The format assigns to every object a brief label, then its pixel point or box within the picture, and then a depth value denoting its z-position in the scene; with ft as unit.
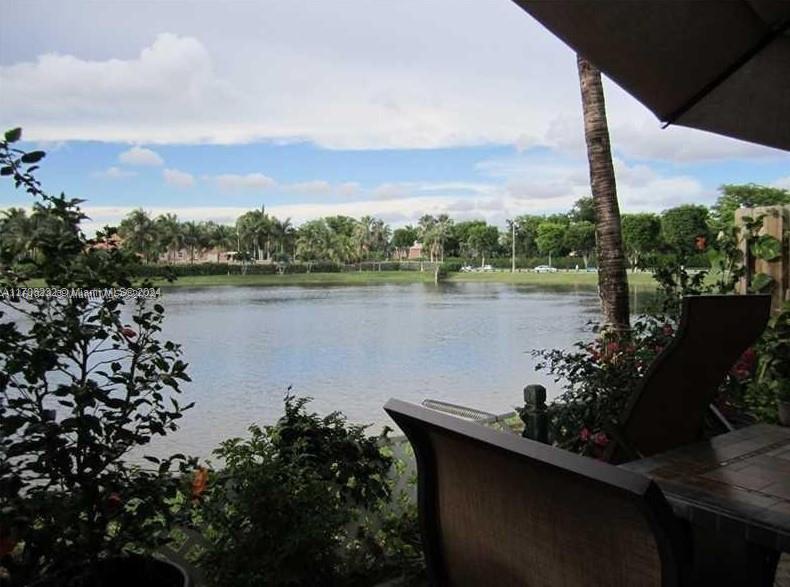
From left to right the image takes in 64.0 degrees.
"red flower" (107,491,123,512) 5.41
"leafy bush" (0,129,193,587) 5.15
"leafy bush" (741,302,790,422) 12.69
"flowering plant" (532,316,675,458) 9.52
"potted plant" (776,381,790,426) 12.26
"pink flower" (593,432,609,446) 8.96
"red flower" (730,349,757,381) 11.27
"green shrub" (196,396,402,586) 6.51
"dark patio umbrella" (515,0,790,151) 4.98
